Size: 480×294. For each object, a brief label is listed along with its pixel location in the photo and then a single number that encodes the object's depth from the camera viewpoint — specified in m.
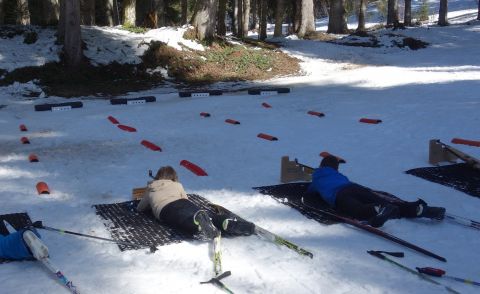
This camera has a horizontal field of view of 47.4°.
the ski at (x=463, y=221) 6.23
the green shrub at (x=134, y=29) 21.64
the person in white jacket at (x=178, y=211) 5.86
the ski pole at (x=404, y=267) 4.80
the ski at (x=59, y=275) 4.68
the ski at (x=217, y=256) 5.04
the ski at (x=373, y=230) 5.47
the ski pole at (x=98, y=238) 5.56
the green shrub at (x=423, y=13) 52.06
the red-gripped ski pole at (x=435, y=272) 4.86
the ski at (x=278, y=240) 5.52
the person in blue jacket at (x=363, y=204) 6.18
